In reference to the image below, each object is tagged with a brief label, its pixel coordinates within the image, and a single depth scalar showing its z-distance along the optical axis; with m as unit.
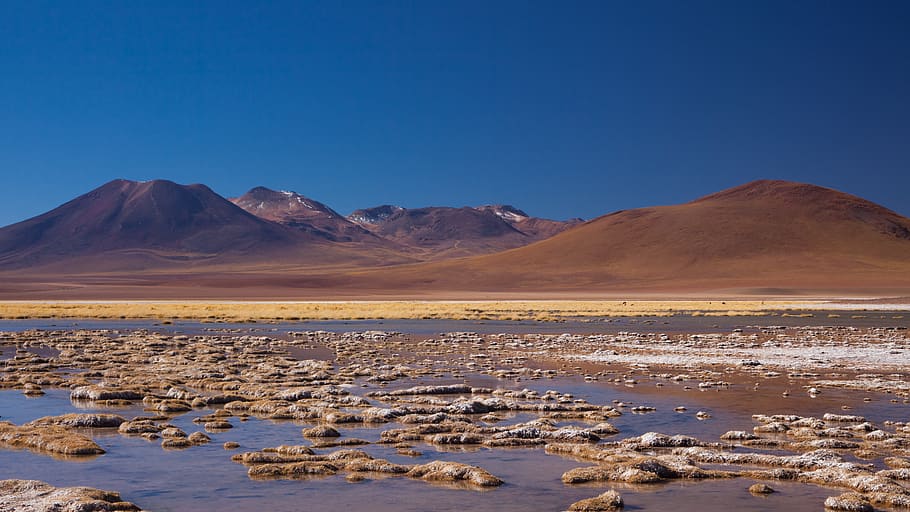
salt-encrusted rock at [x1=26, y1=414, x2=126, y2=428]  16.73
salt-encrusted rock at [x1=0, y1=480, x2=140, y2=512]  10.40
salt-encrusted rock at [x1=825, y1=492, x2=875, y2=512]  10.59
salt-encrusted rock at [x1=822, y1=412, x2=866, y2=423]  16.72
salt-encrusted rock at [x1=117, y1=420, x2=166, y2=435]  16.14
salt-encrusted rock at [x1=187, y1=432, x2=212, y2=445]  15.26
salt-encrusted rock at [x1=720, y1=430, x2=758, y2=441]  15.13
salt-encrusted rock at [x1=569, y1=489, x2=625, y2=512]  10.70
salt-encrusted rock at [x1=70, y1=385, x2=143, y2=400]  20.55
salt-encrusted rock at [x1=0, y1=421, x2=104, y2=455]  14.33
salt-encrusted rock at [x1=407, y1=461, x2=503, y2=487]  12.20
